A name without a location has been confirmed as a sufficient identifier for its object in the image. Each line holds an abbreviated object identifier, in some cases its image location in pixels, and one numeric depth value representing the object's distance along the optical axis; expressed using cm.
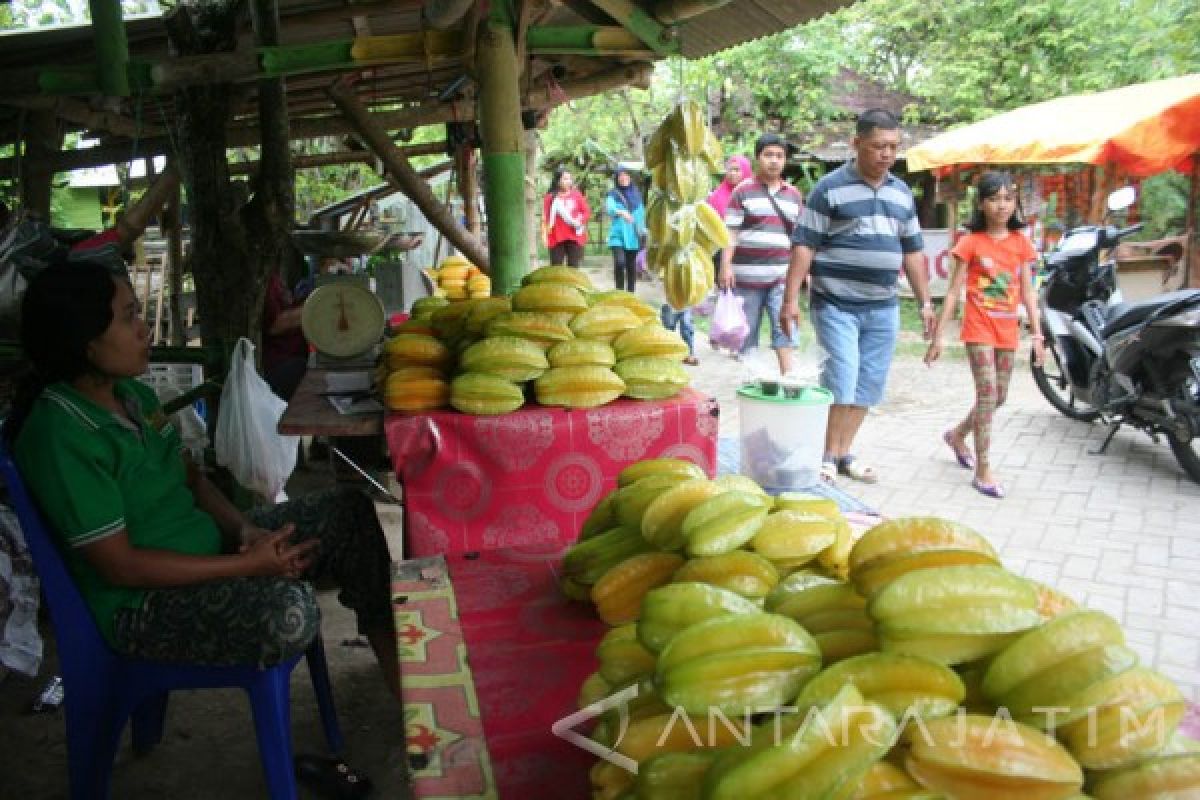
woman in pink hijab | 774
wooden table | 288
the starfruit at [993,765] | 84
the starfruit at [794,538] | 133
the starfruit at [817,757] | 82
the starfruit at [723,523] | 133
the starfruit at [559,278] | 314
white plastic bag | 372
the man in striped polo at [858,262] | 486
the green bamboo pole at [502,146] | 354
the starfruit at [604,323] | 298
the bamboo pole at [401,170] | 538
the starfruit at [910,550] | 110
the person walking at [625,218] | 1255
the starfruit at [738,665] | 98
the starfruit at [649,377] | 295
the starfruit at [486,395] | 282
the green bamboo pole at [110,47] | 342
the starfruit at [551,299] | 302
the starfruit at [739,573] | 127
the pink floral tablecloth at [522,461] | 285
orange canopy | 858
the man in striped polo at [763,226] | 673
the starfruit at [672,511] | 149
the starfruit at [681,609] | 114
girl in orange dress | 524
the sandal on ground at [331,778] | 265
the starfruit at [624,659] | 120
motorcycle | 538
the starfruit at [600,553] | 163
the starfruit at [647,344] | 297
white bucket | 398
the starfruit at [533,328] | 290
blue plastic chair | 214
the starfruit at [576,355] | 289
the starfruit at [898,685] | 90
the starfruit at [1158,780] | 84
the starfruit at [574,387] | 287
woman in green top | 210
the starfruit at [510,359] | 282
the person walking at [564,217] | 1245
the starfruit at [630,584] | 148
